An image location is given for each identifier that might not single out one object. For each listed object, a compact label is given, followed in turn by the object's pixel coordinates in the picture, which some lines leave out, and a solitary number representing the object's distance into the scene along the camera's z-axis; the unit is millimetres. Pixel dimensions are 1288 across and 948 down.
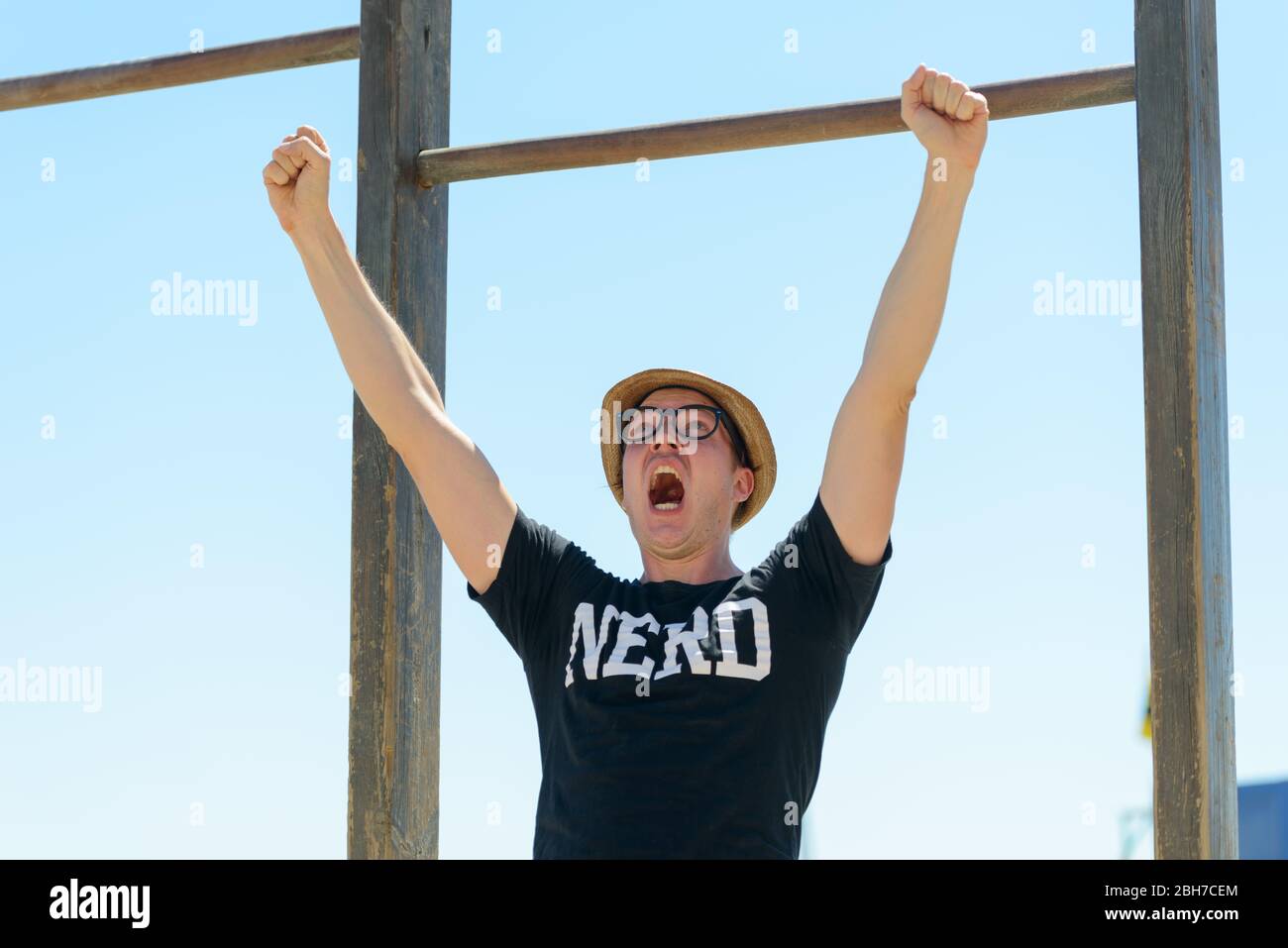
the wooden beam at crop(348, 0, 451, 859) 2857
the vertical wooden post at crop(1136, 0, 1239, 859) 2492
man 2414
